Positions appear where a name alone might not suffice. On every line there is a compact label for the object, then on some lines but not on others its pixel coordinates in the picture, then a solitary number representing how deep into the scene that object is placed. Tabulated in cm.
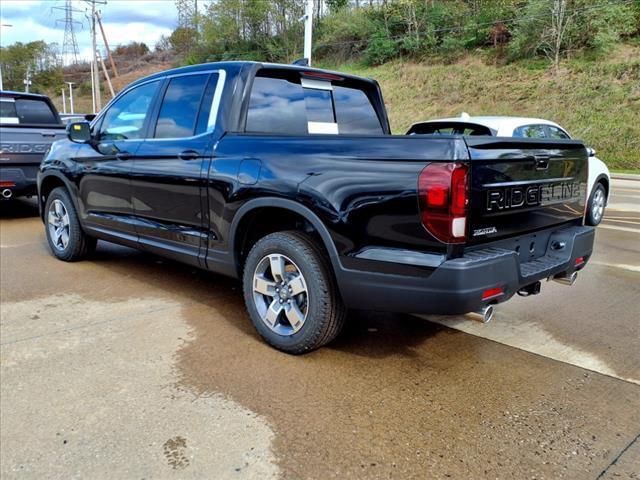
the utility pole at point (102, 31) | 4578
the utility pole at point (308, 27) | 1666
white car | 793
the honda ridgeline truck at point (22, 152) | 773
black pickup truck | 282
